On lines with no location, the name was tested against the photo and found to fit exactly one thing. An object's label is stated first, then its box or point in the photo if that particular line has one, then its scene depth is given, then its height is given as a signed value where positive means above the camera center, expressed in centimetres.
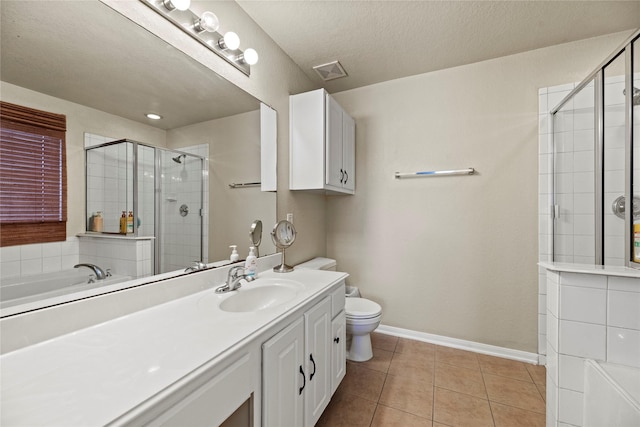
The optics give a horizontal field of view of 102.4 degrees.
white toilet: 187 -80
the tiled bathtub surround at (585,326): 109 -50
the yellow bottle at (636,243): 125 -15
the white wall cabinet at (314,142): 192 +53
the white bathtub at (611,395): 95 -71
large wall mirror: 78 +46
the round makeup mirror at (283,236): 168 -17
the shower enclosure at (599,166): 133 +30
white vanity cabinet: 92 -68
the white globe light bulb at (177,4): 109 +89
